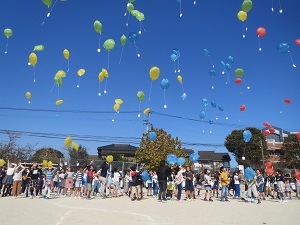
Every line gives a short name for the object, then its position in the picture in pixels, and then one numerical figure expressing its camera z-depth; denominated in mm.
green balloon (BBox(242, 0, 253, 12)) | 9482
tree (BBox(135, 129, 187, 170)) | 26500
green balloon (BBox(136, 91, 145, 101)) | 12820
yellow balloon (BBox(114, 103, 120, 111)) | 13227
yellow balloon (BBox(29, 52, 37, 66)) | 10586
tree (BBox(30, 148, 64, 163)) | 45594
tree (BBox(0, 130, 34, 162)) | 29775
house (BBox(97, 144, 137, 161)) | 56594
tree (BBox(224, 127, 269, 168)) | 41281
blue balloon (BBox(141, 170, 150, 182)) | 14772
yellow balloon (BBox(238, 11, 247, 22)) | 9921
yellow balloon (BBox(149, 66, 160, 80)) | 10961
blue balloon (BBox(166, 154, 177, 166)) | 16852
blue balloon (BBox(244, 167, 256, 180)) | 13109
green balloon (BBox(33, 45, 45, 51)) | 10749
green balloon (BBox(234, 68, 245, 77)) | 11766
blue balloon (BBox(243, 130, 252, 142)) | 15042
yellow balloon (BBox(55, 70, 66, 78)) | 11941
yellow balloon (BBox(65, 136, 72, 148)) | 13242
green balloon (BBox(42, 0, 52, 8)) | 9005
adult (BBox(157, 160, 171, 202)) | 11820
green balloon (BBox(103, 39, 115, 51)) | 10569
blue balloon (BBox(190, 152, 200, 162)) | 17803
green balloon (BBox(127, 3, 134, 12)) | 10305
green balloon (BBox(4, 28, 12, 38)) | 10609
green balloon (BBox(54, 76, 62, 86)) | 11828
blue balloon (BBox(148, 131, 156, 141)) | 16733
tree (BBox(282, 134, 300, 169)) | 38969
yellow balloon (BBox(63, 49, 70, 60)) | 11222
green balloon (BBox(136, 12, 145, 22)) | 10633
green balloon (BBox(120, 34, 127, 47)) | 10780
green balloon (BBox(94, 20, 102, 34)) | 10250
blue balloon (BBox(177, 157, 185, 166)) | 17070
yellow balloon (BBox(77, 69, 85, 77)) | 12409
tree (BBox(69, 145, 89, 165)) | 48125
